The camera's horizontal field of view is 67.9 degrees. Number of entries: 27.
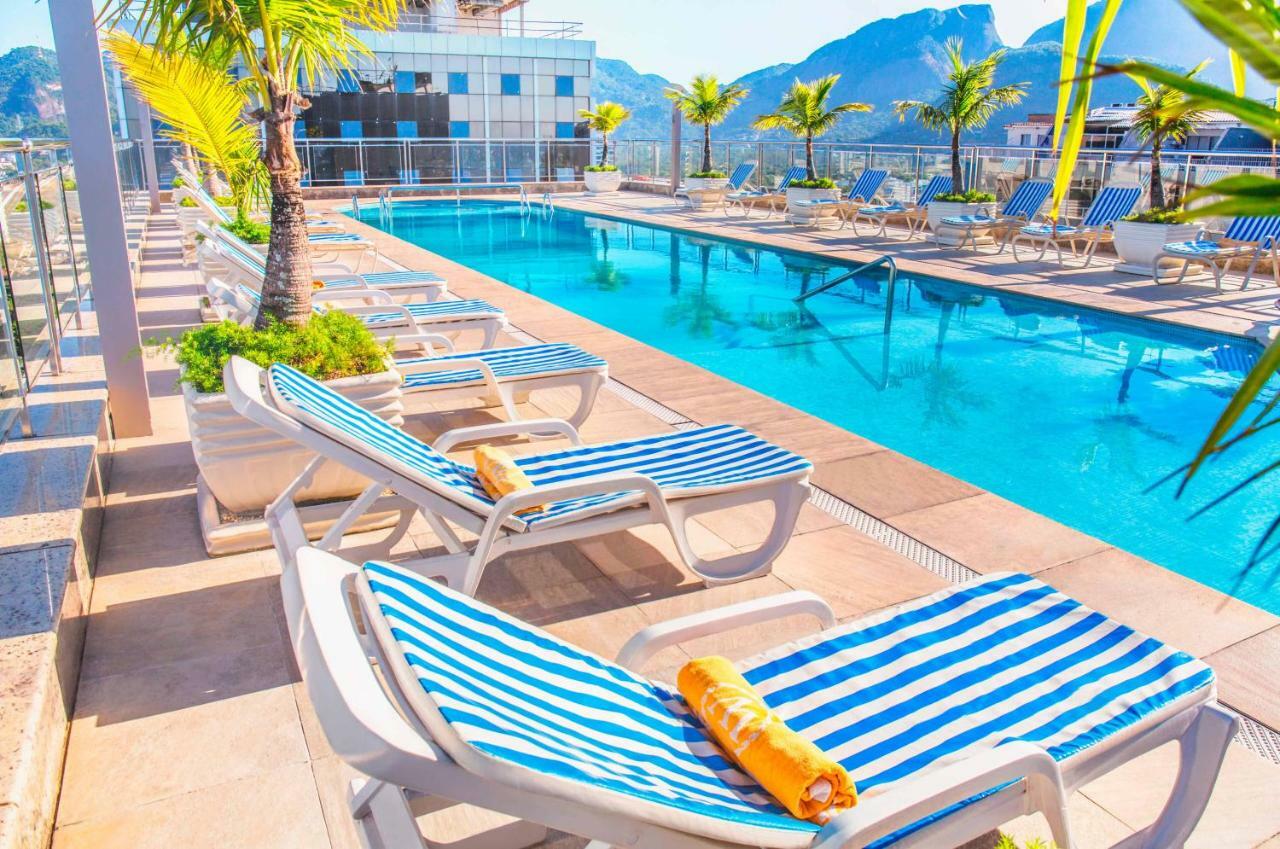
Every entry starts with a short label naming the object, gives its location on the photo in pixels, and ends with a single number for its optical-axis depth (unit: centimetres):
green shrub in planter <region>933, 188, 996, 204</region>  1340
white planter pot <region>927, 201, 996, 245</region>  1275
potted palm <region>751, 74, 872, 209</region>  1667
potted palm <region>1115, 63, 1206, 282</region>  1003
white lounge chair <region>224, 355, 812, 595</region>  274
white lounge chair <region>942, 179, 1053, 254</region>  1219
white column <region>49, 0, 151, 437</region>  383
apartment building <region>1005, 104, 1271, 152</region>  4972
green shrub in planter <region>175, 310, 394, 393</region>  375
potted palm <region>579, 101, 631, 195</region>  2283
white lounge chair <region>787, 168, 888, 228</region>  1484
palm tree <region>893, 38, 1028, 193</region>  1365
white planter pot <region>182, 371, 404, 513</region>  346
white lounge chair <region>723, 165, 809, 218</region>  1667
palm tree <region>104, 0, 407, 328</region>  377
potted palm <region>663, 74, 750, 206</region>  2058
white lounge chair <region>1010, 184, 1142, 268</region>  1088
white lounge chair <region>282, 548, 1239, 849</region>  130
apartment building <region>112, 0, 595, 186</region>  2936
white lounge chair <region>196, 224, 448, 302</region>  566
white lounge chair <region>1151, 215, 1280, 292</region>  928
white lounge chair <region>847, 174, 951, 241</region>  1368
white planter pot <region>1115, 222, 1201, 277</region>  1022
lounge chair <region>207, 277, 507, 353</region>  527
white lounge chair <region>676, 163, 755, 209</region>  1791
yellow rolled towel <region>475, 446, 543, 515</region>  296
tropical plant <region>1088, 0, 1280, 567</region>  86
